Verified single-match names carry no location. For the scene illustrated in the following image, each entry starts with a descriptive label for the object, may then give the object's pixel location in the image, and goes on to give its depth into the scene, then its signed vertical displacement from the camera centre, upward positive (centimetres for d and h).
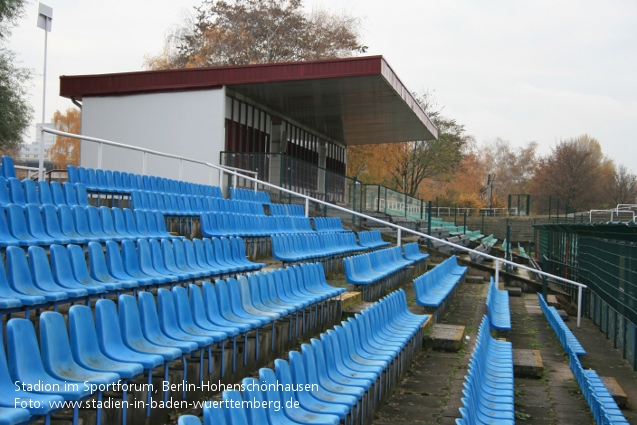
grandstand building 1498 +240
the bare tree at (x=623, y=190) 4991 +216
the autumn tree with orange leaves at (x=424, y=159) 4059 +330
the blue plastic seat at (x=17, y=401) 268 -87
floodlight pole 1360 +365
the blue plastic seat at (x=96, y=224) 687 -28
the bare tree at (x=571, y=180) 5022 +271
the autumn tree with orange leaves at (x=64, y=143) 4556 +361
